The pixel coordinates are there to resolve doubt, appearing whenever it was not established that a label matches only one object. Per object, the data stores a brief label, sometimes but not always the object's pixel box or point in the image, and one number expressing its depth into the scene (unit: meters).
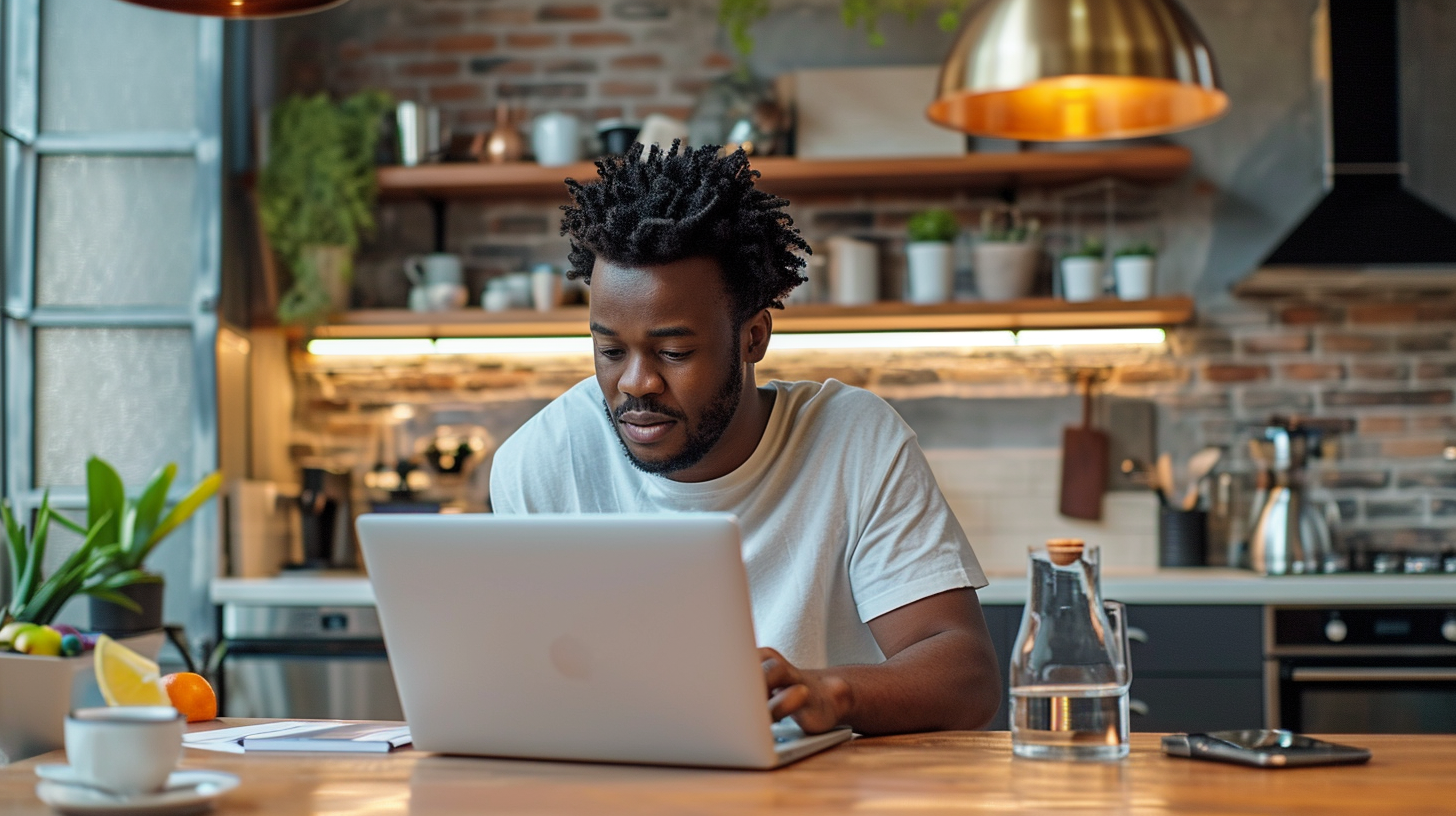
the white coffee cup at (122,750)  1.02
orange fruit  1.50
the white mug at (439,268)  3.67
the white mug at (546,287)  3.56
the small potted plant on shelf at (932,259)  3.52
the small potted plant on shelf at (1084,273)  3.44
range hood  3.26
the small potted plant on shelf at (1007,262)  3.53
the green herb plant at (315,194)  3.51
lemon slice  1.19
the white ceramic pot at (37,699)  1.35
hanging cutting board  3.65
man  1.61
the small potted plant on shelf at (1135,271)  3.46
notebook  1.33
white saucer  1.00
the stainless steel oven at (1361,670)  2.98
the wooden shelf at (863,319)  3.44
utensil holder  3.54
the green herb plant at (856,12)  3.53
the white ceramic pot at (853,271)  3.59
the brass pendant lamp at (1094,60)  1.88
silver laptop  1.11
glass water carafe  1.22
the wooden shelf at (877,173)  3.46
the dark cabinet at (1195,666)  3.00
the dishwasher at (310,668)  3.15
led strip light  3.63
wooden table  1.05
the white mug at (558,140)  3.59
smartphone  1.20
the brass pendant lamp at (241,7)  1.62
